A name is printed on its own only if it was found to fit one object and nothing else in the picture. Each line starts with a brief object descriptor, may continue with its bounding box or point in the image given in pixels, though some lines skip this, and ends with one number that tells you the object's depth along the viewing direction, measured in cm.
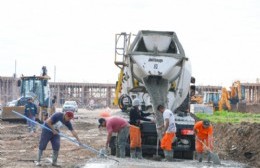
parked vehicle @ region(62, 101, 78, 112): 5806
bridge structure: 9106
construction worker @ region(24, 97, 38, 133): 2769
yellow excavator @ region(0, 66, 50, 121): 3538
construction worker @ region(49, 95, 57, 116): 3678
